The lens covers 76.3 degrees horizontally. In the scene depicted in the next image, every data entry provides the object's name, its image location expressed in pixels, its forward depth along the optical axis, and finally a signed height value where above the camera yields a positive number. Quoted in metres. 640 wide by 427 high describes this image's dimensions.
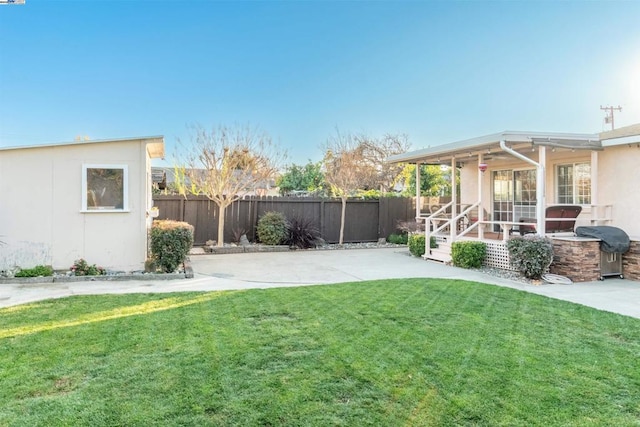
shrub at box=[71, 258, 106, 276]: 8.31 -1.17
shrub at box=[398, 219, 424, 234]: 13.92 -0.53
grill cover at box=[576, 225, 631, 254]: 8.84 -0.55
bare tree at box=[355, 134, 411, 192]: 25.64 +3.76
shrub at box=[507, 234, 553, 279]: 8.41 -0.90
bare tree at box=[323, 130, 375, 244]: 21.25 +3.19
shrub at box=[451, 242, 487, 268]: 10.14 -1.05
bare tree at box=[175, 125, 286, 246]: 13.53 +1.75
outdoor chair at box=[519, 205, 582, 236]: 9.50 -0.15
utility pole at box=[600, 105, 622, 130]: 18.27 +4.56
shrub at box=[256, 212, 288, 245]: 14.06 -0.58
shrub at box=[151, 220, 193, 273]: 8.66 -0.72
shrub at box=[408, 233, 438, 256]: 12.16 -0.97
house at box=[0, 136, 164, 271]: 8.44 +0.19
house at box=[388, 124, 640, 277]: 9.34 +0.95
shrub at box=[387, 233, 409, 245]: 16.00 -1.06
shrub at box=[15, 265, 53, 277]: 7.91 -1.16
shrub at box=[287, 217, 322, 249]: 14.41 -0.81
